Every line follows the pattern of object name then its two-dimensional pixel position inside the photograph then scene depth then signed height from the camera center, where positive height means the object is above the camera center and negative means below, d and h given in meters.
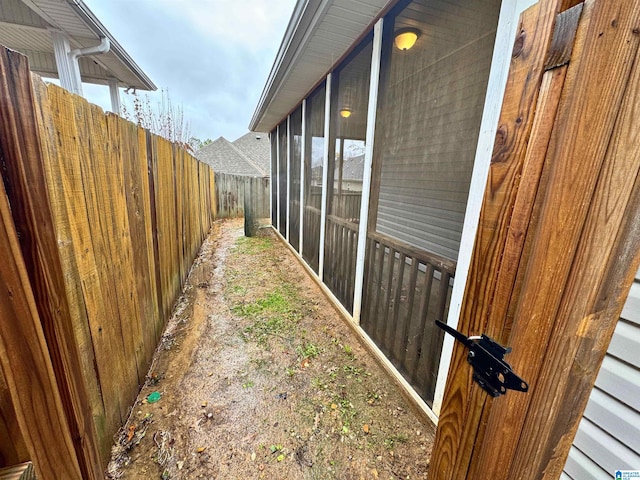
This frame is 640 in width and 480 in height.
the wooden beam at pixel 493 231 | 0.53 -0.10
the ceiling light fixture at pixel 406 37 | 1.78 +1.06
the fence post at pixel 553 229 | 0.47 -0.08
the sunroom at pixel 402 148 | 1.40 +0.27
